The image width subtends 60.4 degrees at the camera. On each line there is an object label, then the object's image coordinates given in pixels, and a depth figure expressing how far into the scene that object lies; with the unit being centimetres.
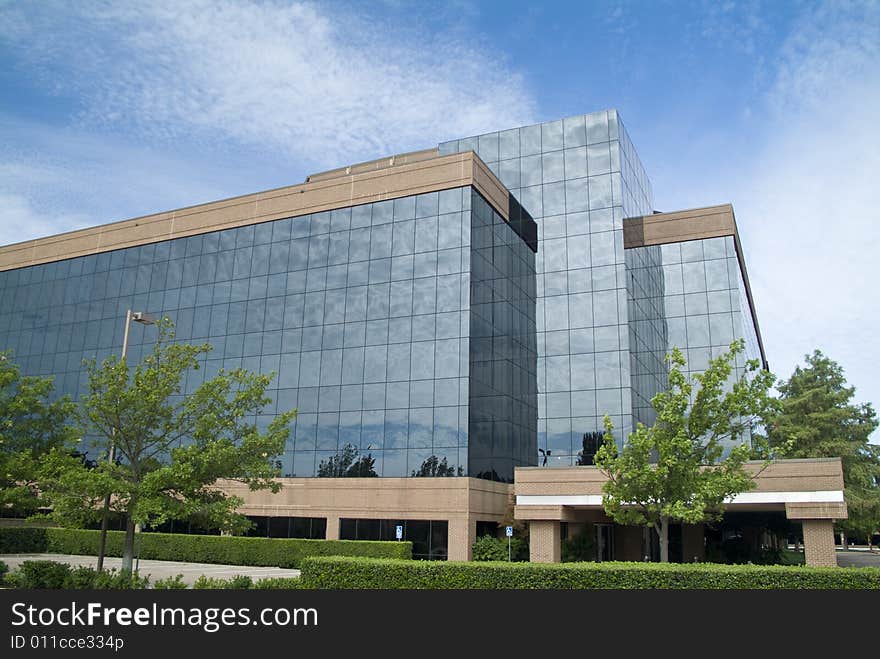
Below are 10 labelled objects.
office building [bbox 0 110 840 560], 4012
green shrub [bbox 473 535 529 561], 3684
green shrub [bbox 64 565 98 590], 2211
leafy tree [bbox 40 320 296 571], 2333
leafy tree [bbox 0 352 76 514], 2578
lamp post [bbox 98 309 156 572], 2428
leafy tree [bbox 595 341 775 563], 2464
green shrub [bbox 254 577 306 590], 2139
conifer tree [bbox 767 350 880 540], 5144
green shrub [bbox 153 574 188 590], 2009
